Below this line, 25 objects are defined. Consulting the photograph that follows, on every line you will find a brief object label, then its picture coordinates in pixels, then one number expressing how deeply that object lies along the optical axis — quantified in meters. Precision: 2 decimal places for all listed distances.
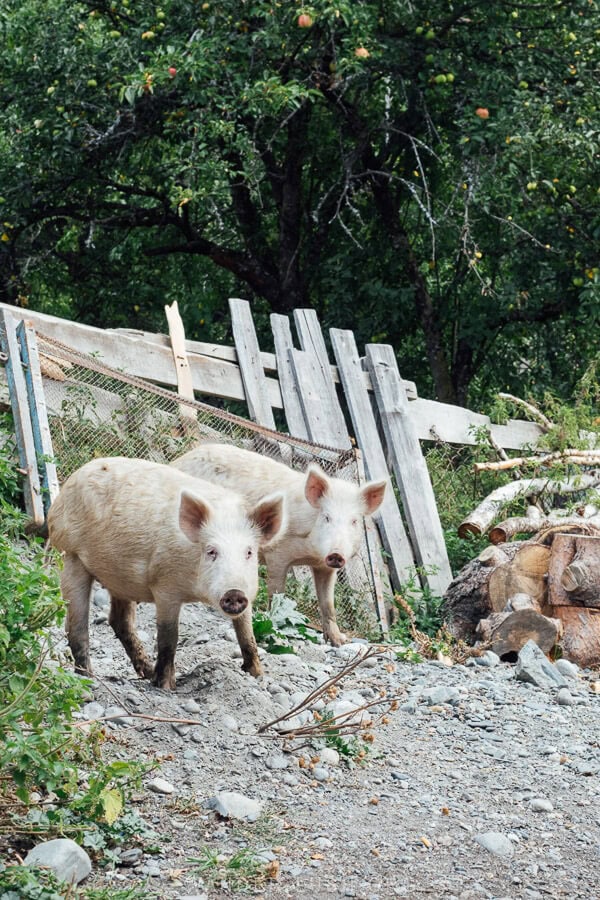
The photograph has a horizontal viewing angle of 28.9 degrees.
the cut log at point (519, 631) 7.32
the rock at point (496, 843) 4.11
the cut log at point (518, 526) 8.85
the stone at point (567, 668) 6.96
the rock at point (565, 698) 6.18
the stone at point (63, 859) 3.47
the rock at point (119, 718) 4.71
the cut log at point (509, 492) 9.12
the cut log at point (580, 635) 7.50
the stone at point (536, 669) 6.49
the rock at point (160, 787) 4.23
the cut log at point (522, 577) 7.89
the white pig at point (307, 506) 6.68
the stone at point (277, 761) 4.62
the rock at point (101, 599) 6.77
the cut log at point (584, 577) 7.71
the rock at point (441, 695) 5.79
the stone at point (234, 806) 4.11
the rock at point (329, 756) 4.76
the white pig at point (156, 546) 4.91
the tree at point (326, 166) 11.03
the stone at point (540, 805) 4.58
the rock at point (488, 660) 6.99
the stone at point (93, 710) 4.68
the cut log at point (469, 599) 8.00
